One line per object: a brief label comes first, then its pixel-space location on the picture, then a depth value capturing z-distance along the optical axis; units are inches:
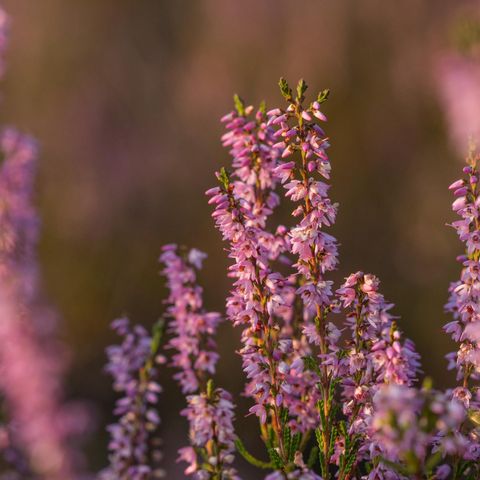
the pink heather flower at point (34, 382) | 150.5
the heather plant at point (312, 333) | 169.6
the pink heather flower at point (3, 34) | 260.5
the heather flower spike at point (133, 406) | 211.3
